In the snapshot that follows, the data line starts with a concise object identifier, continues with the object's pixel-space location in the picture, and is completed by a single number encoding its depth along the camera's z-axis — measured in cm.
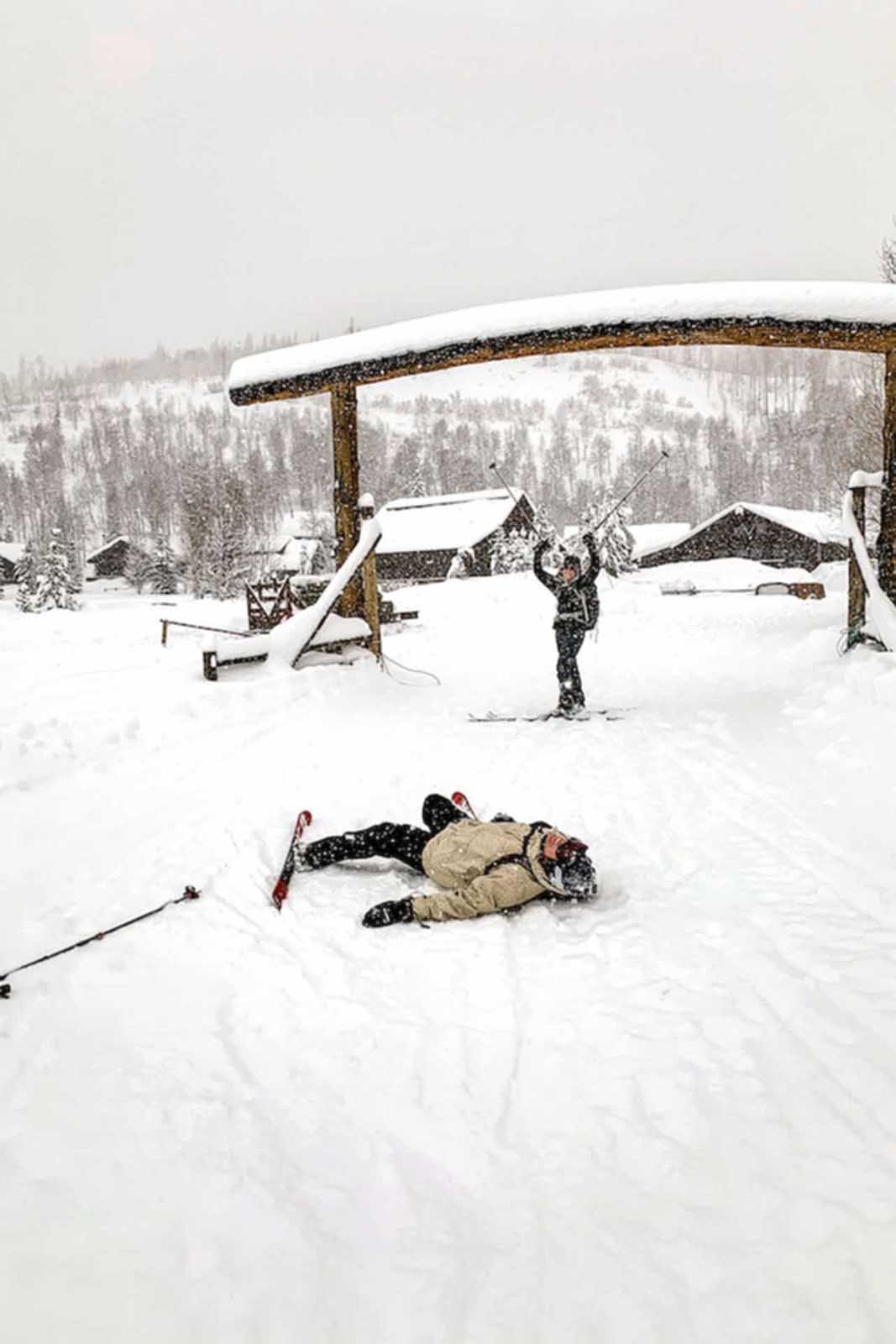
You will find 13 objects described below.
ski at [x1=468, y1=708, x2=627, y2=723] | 815
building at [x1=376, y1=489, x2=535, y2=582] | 4412
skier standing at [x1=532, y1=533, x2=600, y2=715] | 843
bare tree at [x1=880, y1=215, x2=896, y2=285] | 2272
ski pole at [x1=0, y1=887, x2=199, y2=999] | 297
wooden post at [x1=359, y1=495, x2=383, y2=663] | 1021
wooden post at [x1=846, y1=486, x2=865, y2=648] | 947
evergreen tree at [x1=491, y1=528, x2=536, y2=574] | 4356
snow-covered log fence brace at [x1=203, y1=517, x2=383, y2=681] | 825
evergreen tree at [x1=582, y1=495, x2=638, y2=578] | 3906
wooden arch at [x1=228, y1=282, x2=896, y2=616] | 773
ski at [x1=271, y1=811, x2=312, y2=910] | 397
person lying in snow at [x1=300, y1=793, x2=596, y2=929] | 377
